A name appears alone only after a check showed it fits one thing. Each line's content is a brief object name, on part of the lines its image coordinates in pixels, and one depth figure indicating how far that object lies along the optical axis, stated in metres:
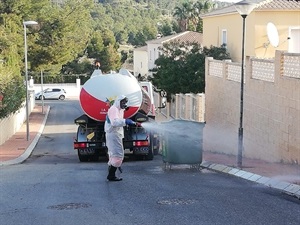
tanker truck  17.73
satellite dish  22.09
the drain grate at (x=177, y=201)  9.33
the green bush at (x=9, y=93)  26.72
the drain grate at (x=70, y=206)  9.24
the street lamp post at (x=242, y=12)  14.12
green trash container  14.29
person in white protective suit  11.91
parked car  67.56
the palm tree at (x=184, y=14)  72.69
